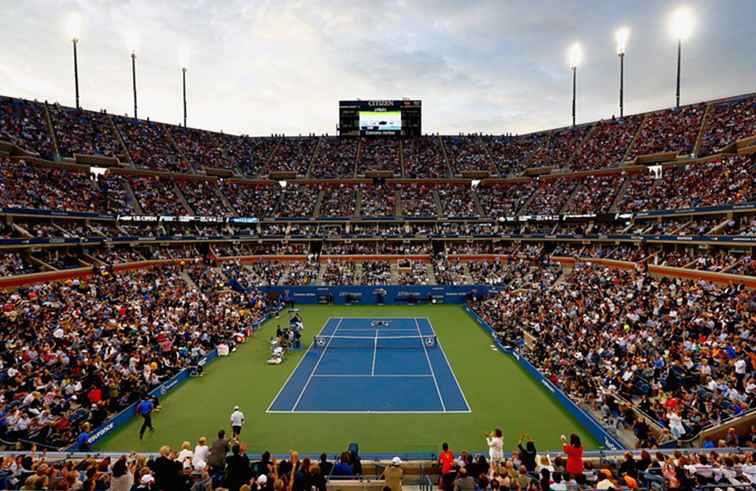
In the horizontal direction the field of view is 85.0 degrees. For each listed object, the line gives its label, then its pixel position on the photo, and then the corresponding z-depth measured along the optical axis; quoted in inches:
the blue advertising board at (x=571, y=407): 518.0
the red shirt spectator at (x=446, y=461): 353.7
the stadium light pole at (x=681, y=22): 1593.3
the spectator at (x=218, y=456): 352.5
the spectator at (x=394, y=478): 320.0
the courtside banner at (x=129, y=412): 533.6
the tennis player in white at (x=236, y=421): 525.0
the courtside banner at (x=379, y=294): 1546.5
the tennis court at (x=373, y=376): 668.1
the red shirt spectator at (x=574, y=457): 345.5
